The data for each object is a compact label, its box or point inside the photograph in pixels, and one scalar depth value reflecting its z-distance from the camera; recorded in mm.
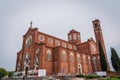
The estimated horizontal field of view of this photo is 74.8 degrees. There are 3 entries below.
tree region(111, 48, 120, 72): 25723
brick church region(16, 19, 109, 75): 21547
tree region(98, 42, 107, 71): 22766
